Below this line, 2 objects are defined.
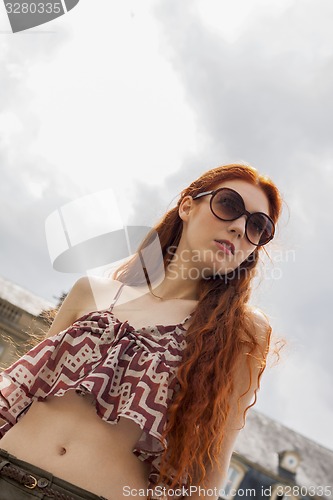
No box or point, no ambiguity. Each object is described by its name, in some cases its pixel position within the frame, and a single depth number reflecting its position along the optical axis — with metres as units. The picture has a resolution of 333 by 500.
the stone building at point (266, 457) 18.08
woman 2.13
